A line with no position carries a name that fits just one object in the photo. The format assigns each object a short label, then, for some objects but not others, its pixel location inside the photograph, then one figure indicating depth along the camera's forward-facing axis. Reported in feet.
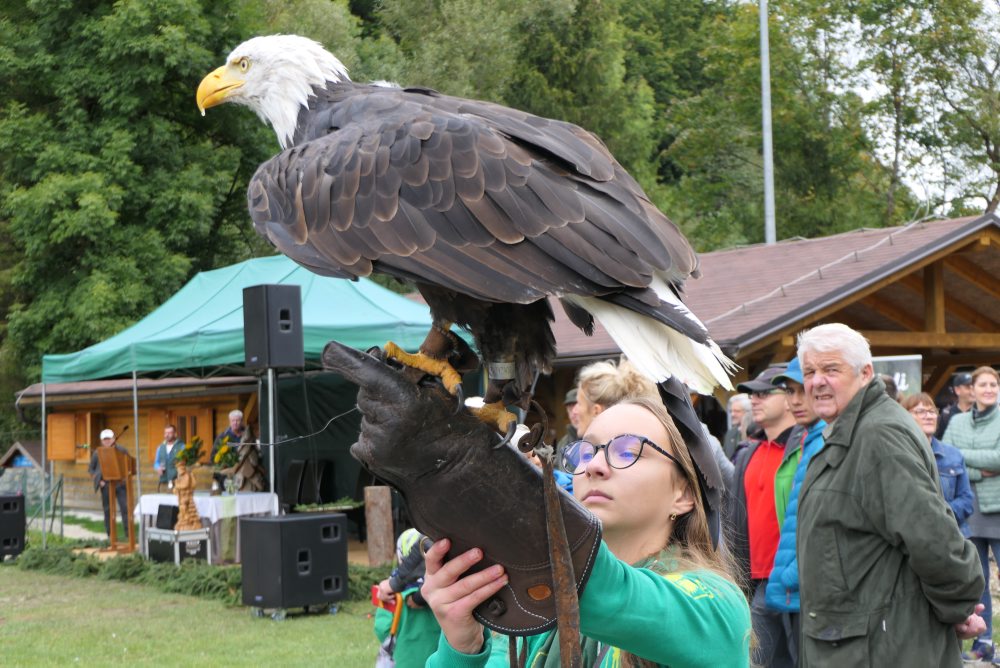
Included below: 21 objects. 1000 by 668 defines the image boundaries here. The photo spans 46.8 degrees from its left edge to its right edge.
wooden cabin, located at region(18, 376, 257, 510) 63.21
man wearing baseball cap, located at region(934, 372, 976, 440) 27.30
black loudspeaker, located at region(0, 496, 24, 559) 46.29
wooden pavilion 37.37
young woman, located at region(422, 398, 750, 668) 6.08
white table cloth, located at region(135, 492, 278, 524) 39.19
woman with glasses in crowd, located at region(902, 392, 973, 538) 21.79
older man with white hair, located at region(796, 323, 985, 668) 12.15
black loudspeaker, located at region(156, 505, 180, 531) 41.09
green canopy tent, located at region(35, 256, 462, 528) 35.83
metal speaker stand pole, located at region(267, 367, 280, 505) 29.84
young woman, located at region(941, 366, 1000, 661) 24.02
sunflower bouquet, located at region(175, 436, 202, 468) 40.29
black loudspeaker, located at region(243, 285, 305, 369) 29.32
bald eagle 6.88
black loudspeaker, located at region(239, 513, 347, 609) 31.14
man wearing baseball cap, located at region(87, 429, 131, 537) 52.39
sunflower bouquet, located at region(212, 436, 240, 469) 41.60
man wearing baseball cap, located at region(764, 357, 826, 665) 15.20
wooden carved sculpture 39.58
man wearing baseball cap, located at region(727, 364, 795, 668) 16.30
